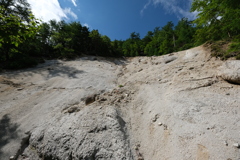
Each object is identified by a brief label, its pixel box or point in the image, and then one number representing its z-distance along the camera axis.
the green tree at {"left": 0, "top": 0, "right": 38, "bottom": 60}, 2.97
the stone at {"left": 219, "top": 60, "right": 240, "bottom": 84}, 3.67
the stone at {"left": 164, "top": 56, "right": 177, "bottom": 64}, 8.37
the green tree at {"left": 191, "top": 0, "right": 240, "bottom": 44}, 8.38
